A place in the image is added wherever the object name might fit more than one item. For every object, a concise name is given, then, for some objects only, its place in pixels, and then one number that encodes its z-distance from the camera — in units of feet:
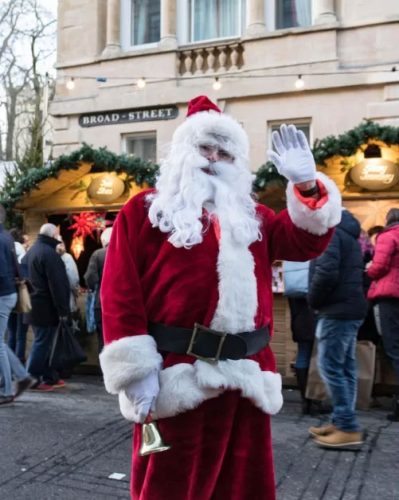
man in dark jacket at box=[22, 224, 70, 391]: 22.12
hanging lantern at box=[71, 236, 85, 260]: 29.22
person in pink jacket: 18.39
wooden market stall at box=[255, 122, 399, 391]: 21.88
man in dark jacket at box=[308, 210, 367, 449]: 15.57
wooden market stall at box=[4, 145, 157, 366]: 26.03
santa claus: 8.02
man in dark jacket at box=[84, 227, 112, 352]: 24.02
